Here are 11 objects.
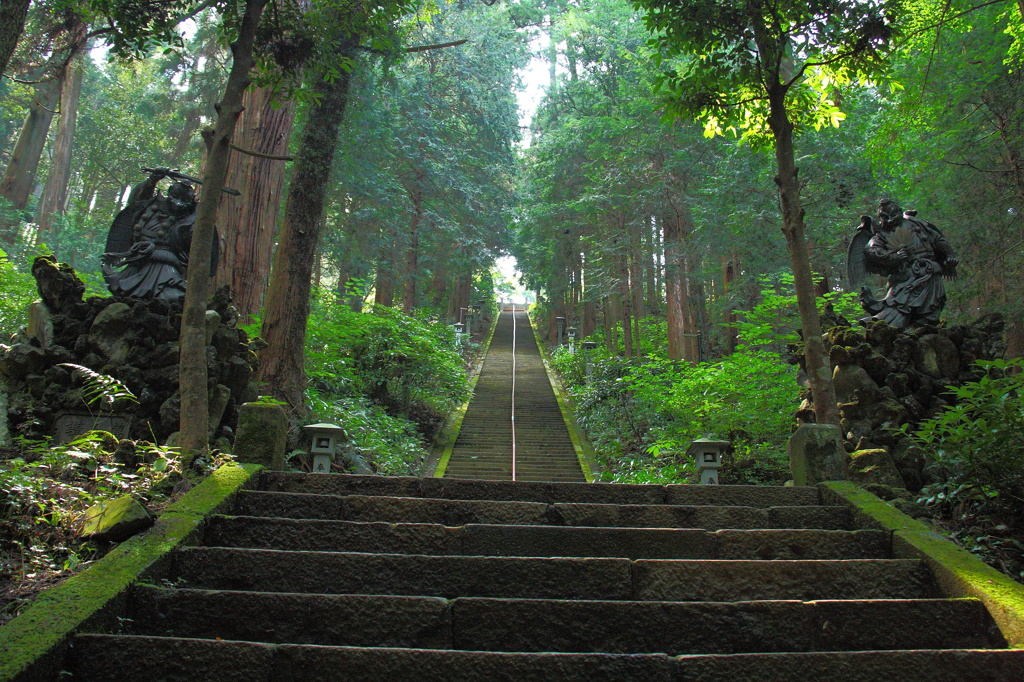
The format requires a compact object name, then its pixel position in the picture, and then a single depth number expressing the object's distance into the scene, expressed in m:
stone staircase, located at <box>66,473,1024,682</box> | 2.99
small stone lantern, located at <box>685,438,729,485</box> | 7.08
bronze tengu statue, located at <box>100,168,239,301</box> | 7.63
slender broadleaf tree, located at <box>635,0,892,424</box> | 6.56
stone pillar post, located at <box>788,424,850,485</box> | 5.44
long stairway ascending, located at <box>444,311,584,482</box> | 12.33
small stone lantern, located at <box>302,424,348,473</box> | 7.08
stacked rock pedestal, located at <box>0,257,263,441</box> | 6.66
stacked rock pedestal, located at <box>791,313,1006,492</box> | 7.23
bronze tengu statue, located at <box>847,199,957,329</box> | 8.44
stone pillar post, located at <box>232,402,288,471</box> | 5.44
